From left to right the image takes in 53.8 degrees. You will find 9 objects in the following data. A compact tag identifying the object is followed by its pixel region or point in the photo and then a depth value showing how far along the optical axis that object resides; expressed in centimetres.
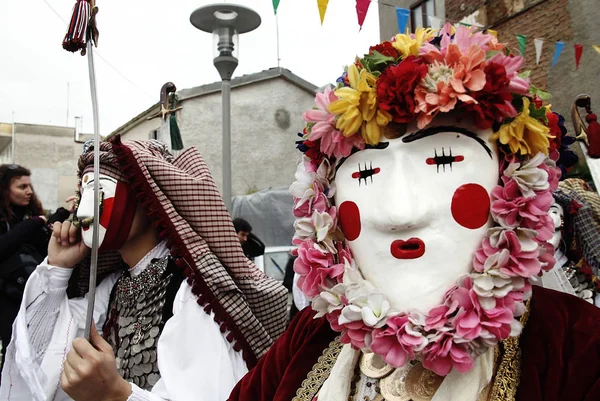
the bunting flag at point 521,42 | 619
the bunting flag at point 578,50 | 657
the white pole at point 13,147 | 2692
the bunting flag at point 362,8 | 494
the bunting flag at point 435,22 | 564
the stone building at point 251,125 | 1412
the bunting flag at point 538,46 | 663
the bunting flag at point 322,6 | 459
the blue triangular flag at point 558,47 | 647
